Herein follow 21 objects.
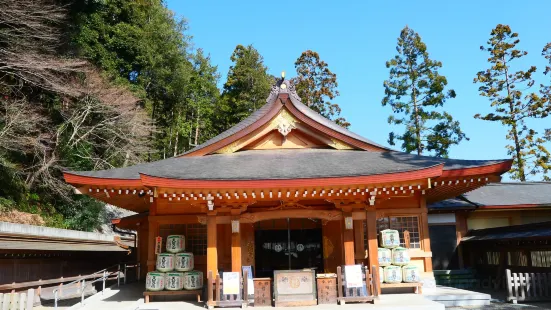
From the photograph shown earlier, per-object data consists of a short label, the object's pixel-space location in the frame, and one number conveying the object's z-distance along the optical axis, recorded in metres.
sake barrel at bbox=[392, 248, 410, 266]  12.06
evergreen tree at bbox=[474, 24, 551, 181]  28.89
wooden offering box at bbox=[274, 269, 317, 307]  10.58
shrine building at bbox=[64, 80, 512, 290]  10.66
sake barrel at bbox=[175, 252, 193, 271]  11.85
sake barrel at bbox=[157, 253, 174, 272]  11.76
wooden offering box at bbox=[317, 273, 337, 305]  10.69
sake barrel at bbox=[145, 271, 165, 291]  11.47
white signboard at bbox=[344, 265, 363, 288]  10.63
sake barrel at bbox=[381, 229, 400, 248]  12.32
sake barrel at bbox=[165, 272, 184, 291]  11.55
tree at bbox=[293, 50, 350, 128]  40.31
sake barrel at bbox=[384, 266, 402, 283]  11.92
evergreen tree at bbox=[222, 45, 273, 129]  42.03
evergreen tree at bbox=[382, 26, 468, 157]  32.72
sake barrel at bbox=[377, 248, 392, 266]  12.12
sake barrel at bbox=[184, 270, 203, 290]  11.63
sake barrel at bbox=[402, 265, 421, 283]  11.85
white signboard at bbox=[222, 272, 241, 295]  10.55
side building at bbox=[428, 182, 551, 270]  15.51
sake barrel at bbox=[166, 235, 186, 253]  12.10
